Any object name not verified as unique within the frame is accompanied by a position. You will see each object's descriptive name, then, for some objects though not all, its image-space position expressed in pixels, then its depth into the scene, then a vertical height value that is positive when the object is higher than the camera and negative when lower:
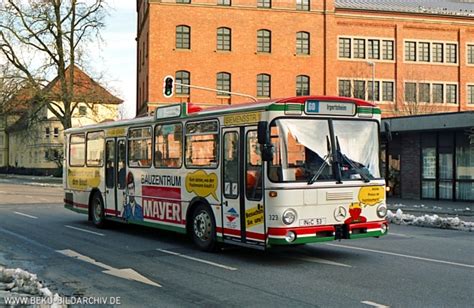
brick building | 55.97 +10.69
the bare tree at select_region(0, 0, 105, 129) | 49.66 +9.76
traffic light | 33.24 +4.11
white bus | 10.77 -0.16
